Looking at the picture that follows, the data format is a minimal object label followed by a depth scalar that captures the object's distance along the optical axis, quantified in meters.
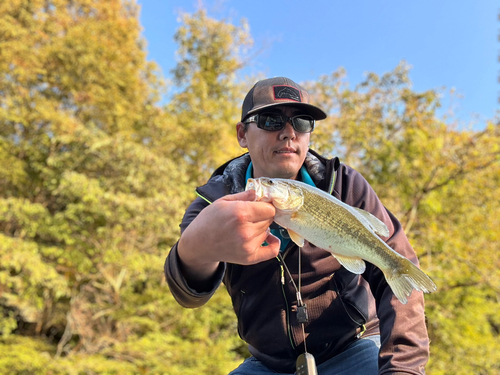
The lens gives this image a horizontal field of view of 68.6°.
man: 1.59
